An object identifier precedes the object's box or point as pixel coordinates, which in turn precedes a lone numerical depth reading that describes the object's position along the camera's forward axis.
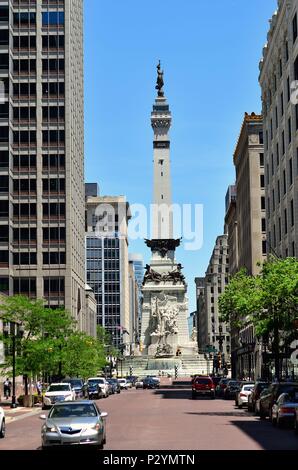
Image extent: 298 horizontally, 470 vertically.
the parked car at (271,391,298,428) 34.03
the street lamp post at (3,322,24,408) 55.36
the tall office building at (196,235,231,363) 191.48
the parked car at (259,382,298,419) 36.38
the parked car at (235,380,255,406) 51.64
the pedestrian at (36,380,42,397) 69.05
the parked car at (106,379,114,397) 79.84
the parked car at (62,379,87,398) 60.98
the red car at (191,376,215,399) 65.75
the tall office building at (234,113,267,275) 102.50
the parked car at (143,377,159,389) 98.69
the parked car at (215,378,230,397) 69.11
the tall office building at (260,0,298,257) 62.84
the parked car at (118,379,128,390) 99.47
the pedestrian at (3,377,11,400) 73.50
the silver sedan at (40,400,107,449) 23.72
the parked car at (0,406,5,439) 30.47
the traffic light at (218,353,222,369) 121.31
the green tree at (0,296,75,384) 61.72
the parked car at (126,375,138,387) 113.12
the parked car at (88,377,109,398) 72.38
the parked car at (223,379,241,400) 64.56
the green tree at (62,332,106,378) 76.81
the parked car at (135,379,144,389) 104.25
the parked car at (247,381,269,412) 44.81
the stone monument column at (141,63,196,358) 147.62
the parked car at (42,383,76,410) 52.82
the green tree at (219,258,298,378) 46.31
